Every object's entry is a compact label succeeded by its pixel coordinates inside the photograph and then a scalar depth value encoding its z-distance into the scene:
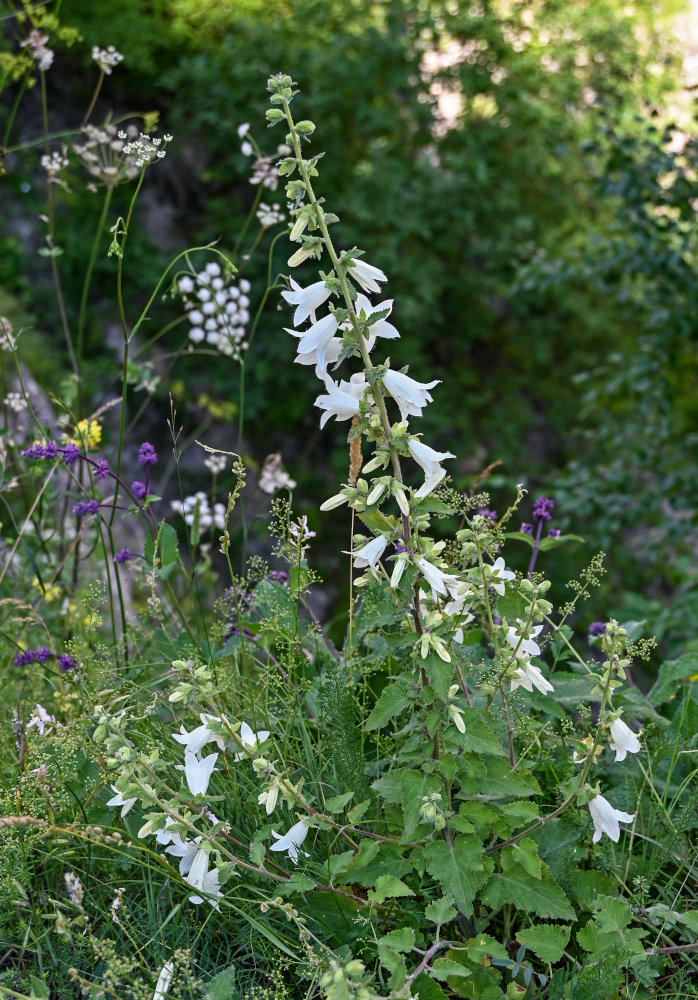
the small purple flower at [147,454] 2.05
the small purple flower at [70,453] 1.98
